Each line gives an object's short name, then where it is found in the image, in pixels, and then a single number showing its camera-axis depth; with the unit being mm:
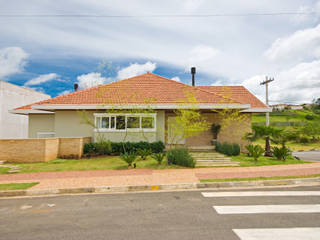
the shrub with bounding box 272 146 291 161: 11680
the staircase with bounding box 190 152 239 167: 10711
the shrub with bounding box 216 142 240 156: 12617
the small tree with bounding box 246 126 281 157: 12109
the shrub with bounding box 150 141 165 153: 13078
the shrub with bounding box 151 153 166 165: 10438
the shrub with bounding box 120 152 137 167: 10211
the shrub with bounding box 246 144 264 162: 11359
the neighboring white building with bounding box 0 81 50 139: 19938
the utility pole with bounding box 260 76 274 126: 28481
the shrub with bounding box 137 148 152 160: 11617
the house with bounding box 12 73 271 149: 13164
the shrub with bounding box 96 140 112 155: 12781
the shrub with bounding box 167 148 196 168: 10242
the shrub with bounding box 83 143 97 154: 12891
